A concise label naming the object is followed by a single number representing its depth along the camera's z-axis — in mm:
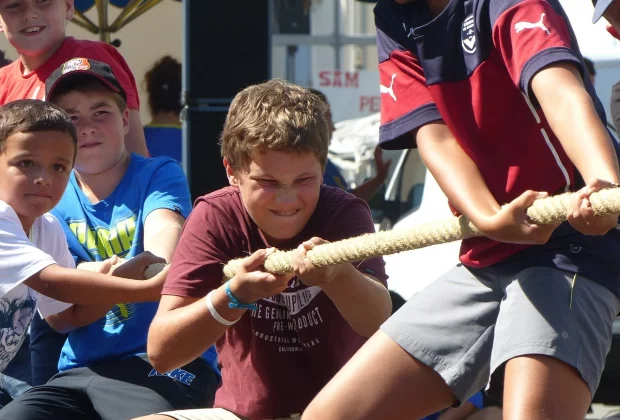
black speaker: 9398
